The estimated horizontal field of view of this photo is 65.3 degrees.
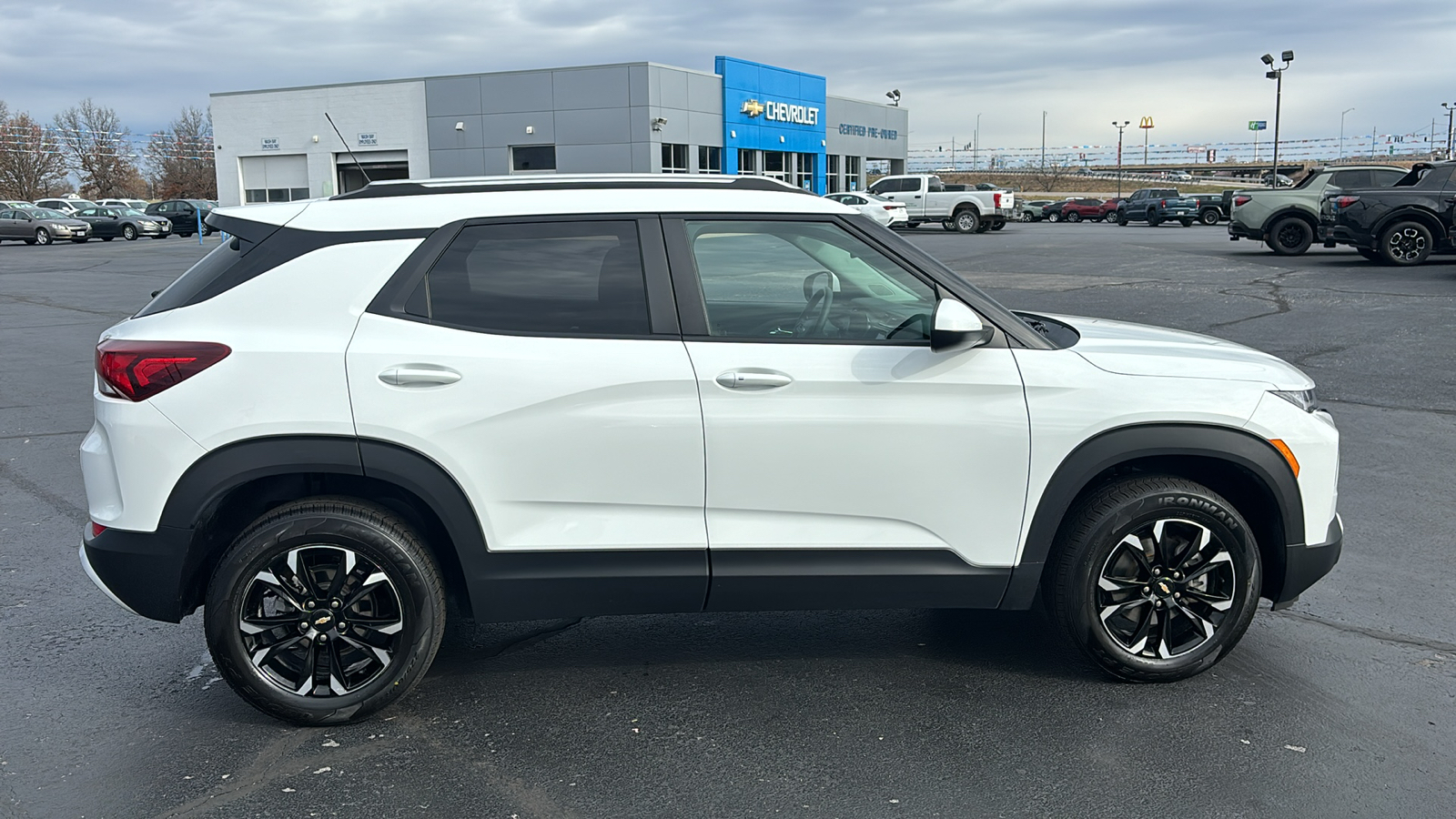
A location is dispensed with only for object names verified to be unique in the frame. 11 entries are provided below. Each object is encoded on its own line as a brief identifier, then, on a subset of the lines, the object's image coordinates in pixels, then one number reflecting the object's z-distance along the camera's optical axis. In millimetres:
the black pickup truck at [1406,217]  19344
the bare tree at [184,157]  106375
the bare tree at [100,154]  103375
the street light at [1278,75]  49575
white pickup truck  41406
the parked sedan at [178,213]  50688
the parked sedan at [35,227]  42438
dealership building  48062
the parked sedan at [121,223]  45719
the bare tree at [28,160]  88438
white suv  3613
